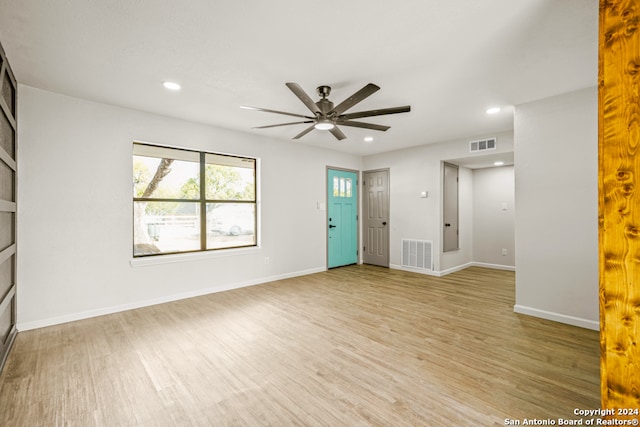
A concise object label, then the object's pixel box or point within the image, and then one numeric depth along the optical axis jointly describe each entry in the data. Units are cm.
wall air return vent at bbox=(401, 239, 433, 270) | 569
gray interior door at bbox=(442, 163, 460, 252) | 573
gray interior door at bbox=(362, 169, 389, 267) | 646
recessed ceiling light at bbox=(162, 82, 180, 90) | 297
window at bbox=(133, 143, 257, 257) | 390
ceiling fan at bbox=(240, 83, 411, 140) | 248
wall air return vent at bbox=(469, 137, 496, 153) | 483
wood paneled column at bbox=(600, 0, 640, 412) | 135
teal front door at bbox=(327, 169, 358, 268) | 620
